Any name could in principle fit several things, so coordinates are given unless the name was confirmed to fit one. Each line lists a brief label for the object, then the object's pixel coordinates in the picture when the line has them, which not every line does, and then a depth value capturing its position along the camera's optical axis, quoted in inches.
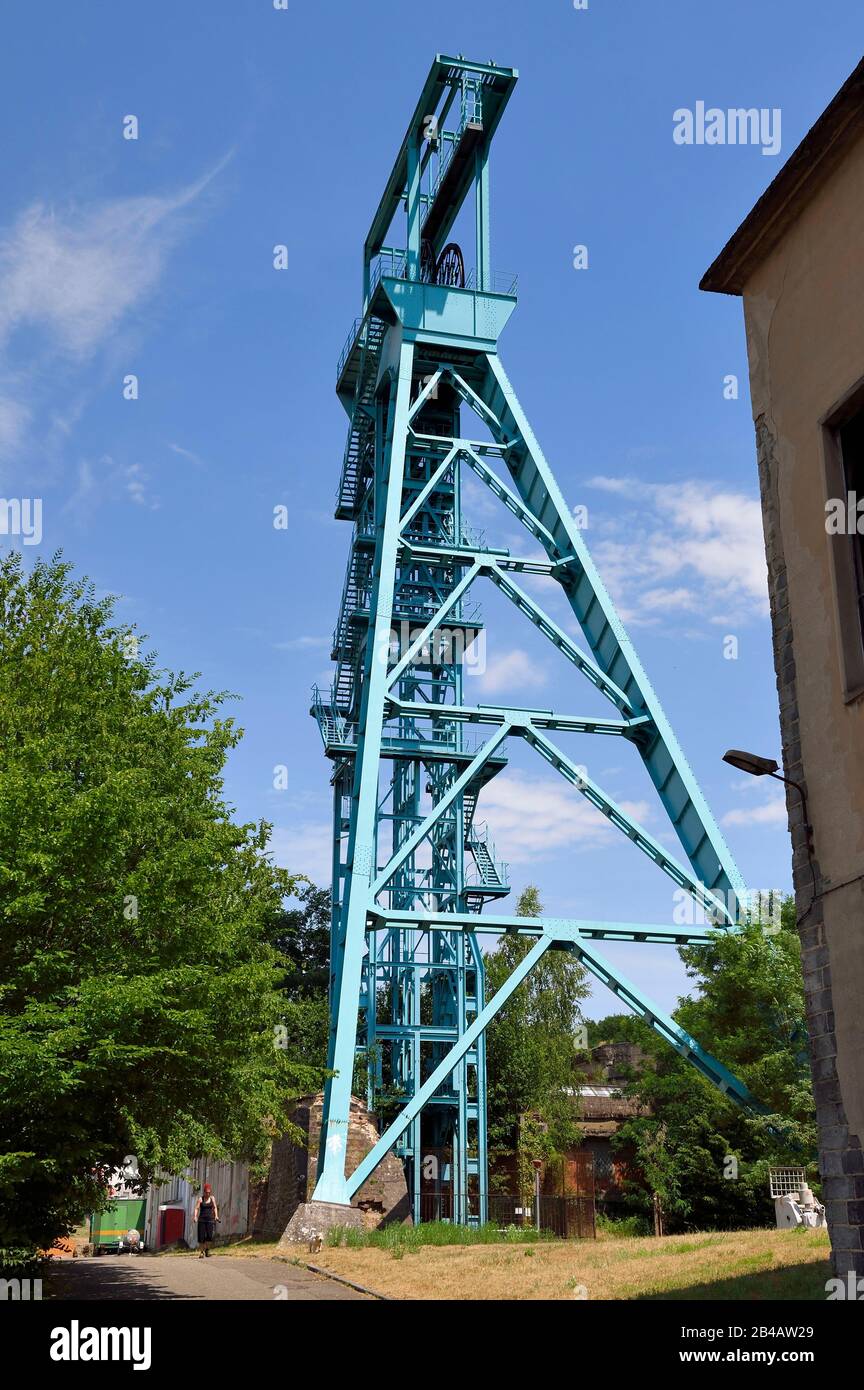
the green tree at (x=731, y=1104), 797.9
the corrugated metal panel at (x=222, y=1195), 1063.7
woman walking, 800.9
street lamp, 344.8
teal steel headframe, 802.2
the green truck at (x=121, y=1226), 1189.1
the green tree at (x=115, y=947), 448.5
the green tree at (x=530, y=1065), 1239.5
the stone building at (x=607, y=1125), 1138.7
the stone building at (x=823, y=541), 318.3
